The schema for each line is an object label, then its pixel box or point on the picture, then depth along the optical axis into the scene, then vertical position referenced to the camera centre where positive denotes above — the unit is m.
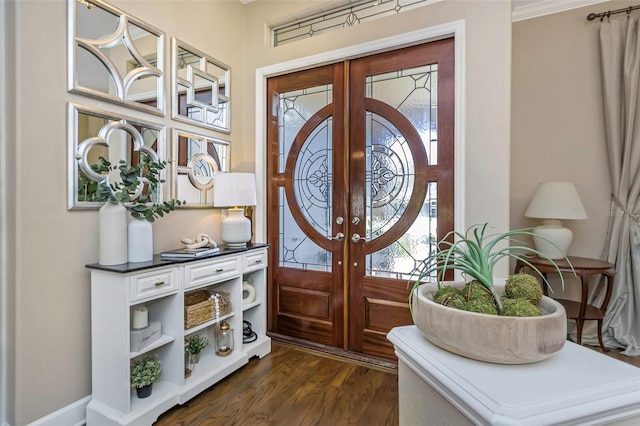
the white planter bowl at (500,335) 0.62 -0.26
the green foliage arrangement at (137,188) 1.78 +0.13
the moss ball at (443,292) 0.79 -0.21
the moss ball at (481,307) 0.68 -0.22
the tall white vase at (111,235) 1.75 -0.15
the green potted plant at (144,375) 1.77 -0.97
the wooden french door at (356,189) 2.31 +0.17
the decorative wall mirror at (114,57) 1.75 +0.95
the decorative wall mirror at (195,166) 2.35 +0.35
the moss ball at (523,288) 0.76 -0.20
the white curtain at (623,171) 2.48 +0.33
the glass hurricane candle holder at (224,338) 2.34 -0.99
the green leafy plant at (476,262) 0.76 -0.13
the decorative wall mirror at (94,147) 1.74 +0.38
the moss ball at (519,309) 0.67 -0.22
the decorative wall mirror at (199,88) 2.34 +1.00
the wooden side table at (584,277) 2.32 -0.50
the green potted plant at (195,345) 2.17 -0.97
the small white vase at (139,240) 1.83 -0.19
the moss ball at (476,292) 0.74 -0.20
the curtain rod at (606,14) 2.54 +1.67
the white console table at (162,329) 1.67 -0.75
